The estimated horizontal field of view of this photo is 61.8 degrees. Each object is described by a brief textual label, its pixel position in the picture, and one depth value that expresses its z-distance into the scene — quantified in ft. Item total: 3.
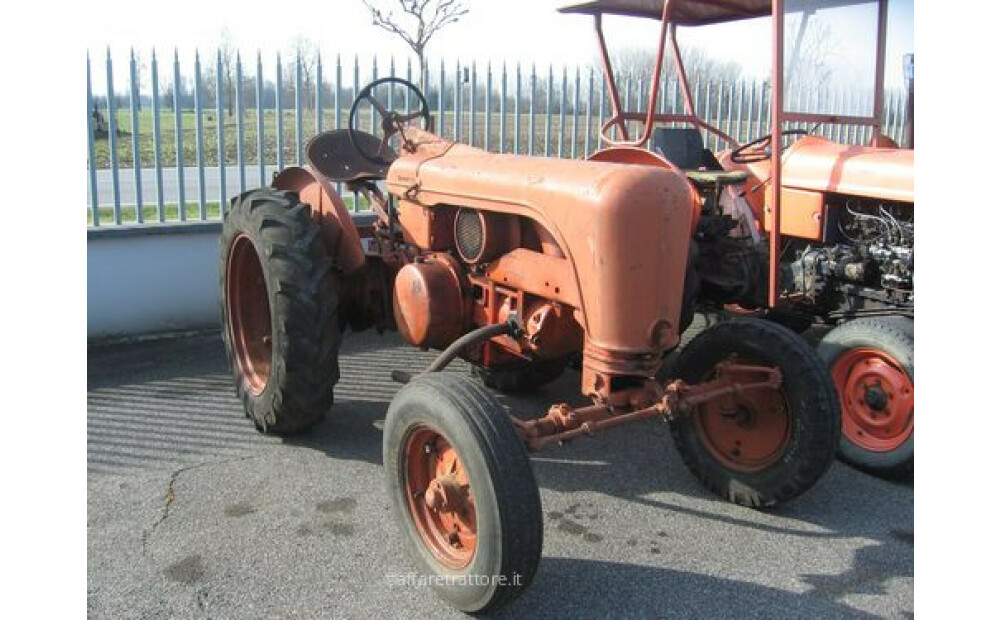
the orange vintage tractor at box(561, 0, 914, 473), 12.47
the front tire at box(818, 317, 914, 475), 12.04
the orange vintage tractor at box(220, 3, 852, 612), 8.65
